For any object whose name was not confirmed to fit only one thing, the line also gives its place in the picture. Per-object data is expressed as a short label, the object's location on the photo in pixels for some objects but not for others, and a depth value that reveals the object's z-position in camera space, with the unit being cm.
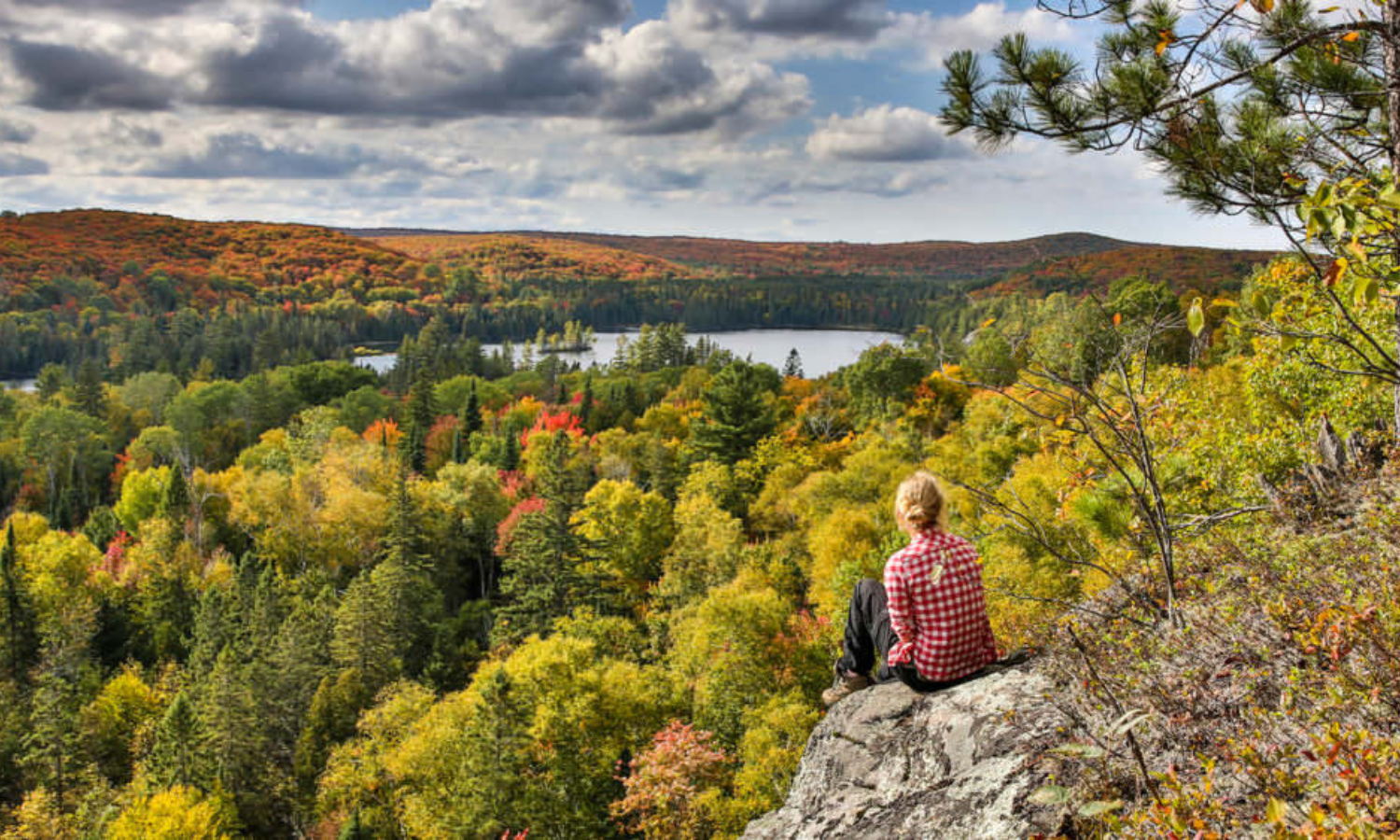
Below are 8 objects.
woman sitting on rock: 536
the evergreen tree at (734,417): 4156
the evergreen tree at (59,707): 2938
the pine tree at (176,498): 4631
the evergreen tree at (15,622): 3741
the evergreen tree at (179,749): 2692
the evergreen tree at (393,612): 3209
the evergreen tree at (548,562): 3409
